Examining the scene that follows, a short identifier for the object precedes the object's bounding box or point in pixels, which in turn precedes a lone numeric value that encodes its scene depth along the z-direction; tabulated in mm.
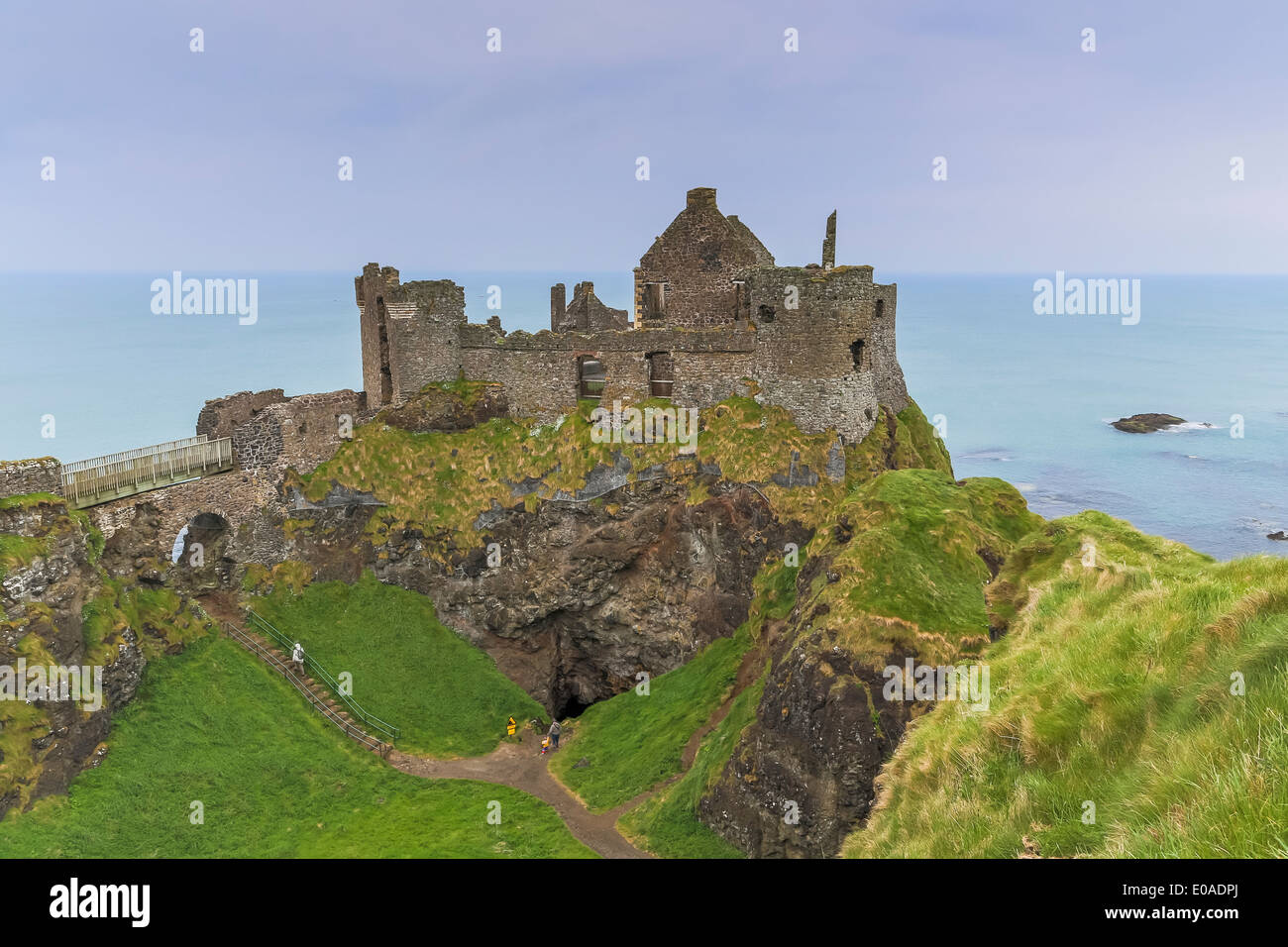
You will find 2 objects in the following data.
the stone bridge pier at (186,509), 32719
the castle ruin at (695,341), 35438
